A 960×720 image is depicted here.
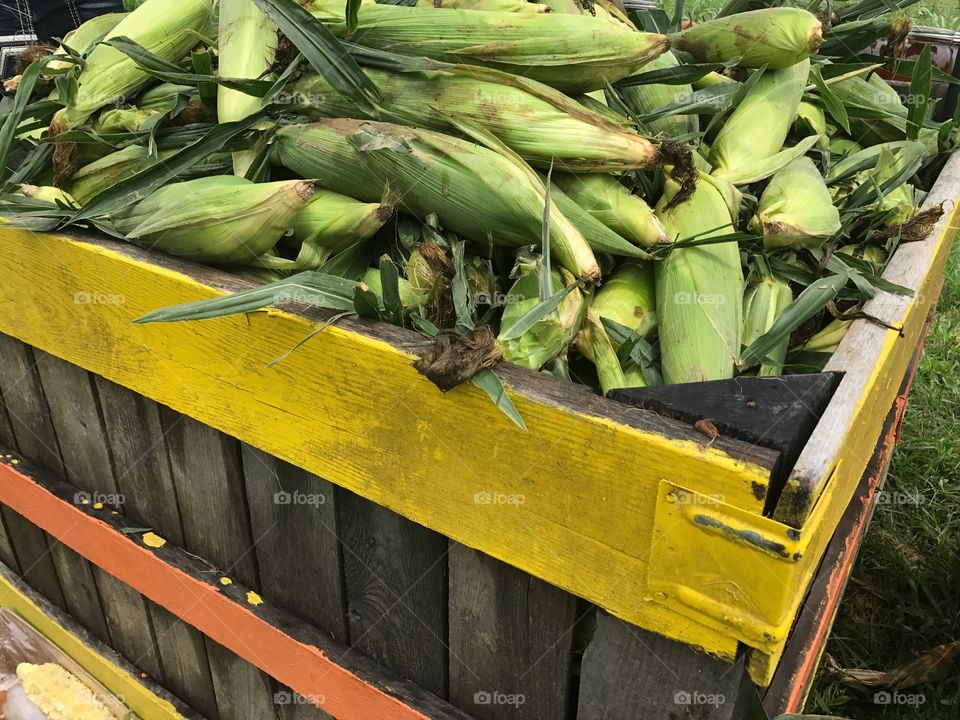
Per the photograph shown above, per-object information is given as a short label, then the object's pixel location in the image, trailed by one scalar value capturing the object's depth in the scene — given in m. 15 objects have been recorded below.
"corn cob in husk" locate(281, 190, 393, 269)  1.14
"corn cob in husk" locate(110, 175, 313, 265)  1.12
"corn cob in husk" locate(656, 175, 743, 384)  1.10
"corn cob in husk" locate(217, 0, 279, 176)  1.28
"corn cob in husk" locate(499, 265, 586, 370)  1.03
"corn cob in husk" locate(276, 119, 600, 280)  1.08
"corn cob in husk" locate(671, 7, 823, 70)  1.46
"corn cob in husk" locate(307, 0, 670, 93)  1.19
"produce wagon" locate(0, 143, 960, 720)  0.85
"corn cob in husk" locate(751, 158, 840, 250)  1.26
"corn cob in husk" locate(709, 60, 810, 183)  1.40
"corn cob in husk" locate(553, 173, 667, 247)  1.16
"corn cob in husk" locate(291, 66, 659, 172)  1.15
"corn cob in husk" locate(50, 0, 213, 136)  1.41
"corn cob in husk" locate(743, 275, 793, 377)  1.15
